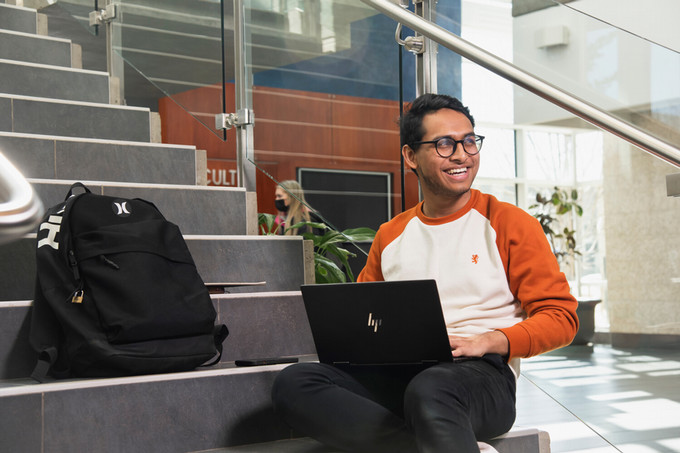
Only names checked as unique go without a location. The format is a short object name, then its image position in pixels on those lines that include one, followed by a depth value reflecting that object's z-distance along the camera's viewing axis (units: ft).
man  5.04
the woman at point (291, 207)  8.61
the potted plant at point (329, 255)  9.87
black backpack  5.82
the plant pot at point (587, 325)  7.76
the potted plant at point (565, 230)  7.18
